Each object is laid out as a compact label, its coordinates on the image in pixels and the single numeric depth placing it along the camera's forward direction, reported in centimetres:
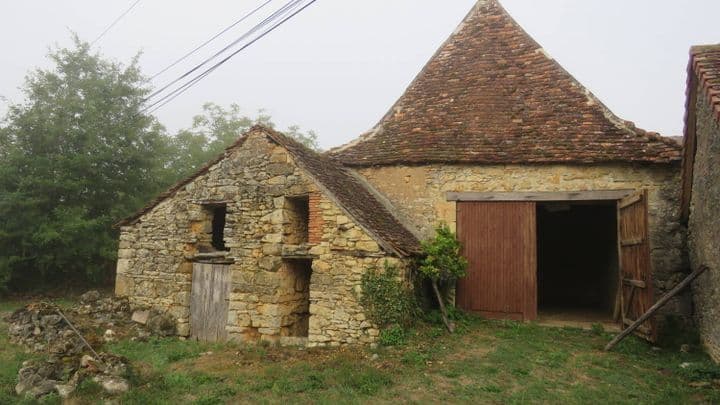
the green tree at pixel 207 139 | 2591
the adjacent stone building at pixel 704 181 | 621
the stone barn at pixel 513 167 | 872
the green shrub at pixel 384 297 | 756
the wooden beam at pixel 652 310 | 694
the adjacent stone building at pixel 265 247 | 796
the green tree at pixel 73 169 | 1506
